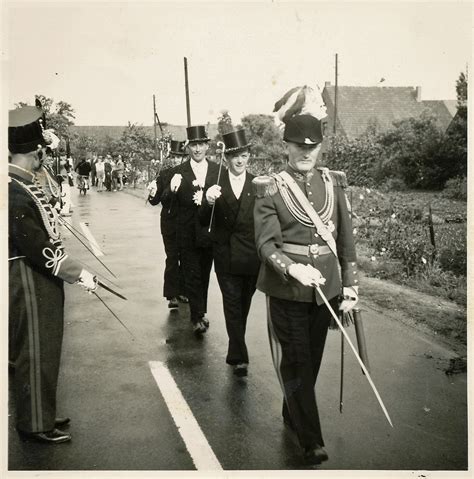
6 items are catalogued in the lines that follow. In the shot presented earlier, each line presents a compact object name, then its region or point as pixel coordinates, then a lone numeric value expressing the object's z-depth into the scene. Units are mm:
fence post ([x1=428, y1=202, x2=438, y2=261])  7660
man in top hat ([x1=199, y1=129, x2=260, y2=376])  4832
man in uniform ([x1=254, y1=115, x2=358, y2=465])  3520
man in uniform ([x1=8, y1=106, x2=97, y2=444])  3461
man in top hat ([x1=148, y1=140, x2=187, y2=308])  6803
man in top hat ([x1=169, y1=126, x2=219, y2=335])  5848
